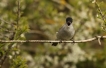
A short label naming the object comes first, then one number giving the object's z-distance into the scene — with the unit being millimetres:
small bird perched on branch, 7977
